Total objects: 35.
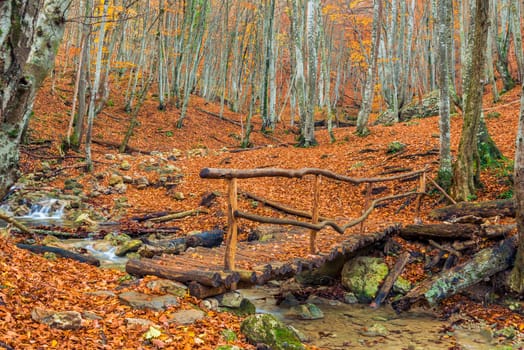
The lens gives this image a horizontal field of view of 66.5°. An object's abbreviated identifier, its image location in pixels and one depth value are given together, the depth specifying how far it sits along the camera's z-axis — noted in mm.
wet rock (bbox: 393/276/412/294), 7641
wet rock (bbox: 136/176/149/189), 14562
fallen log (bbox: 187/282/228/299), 4727
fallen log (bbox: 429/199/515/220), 8055
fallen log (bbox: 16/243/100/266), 7160
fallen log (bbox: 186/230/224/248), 9438
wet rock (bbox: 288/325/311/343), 5723
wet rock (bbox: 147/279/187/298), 4723
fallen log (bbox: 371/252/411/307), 7486
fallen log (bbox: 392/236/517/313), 6867
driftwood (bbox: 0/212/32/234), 6211
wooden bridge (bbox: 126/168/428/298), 4656
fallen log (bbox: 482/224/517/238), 7312
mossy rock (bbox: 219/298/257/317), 5309
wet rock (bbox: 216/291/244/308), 5250
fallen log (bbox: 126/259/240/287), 4676
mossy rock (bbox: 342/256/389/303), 7773
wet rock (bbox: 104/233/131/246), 9625
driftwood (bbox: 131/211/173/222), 11719
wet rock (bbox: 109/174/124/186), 14383
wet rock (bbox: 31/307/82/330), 3584
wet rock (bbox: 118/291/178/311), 4379
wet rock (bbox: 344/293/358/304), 7730
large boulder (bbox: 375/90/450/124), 22562
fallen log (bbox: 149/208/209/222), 11570
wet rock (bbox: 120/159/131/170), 15805
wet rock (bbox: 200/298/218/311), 4824
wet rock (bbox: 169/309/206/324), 4219
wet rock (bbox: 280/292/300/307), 7508
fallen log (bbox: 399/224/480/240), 7824
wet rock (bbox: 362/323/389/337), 6094
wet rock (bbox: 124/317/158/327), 3912
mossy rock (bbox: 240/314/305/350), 4445
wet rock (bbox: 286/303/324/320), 6883
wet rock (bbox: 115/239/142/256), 8930
